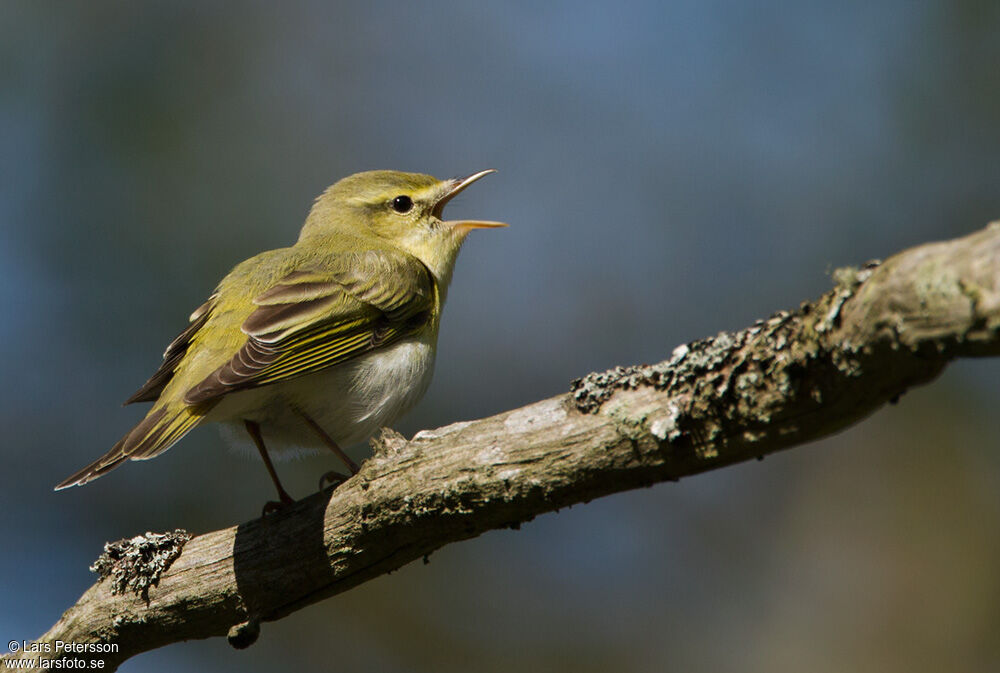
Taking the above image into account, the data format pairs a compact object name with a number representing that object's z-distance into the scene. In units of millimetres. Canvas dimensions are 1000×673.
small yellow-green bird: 7754
